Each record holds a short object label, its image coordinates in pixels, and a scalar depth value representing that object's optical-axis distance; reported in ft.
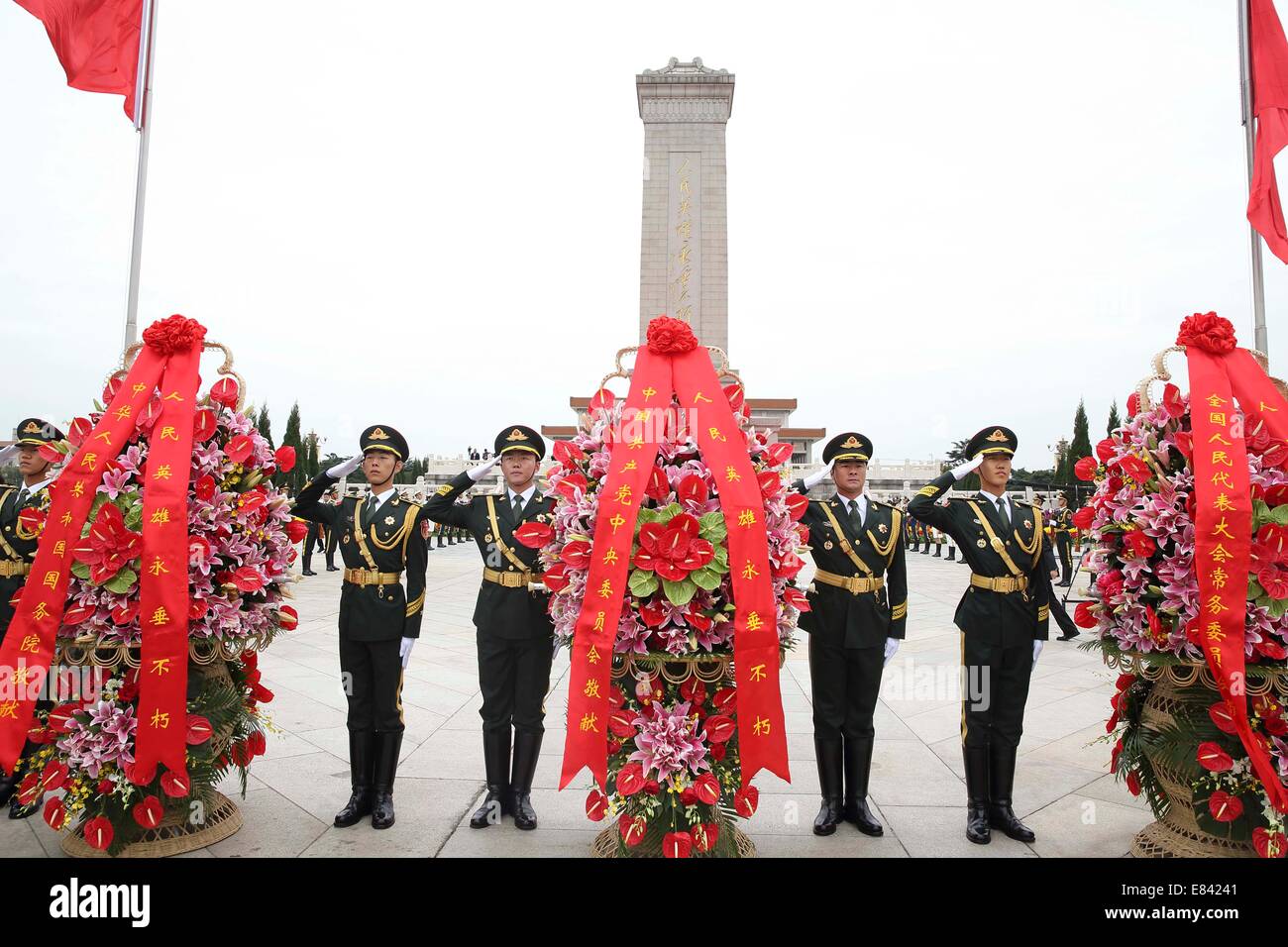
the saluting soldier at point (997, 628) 11.71
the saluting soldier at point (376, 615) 12.06
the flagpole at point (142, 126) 14.38
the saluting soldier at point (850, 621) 11.99
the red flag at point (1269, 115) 14.34
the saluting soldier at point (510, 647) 12.03
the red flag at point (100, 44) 15.20
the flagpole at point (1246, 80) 15.01
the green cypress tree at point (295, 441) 82.00
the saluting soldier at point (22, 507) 13.37
